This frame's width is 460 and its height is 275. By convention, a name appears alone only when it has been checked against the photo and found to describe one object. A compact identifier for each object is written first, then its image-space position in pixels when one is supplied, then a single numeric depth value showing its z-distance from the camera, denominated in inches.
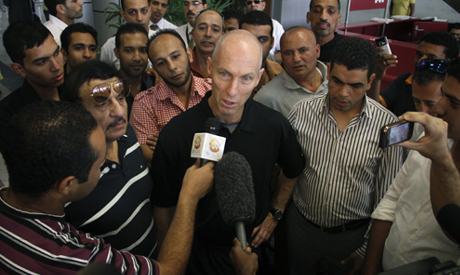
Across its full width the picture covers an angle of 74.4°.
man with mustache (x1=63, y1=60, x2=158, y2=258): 51.0
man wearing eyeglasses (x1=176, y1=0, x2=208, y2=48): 150.8
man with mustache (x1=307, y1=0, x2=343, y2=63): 130.7
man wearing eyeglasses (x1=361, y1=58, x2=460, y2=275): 42.4
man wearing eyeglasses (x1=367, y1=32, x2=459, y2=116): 91.7
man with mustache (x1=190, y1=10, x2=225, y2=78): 114.1
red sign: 290.6
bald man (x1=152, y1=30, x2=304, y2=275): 59.8
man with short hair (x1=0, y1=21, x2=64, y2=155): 82.7
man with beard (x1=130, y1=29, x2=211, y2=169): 85.9
